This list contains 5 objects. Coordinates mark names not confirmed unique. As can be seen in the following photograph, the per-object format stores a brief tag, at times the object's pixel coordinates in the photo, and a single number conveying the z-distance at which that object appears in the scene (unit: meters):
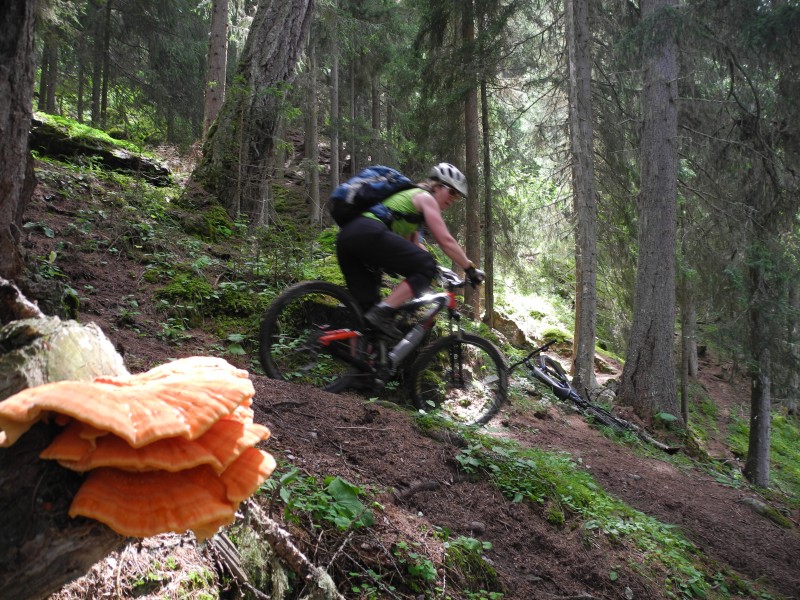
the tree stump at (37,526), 1.08
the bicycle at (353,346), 4.73
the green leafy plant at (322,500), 2.52
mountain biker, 4.45
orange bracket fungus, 0.98
